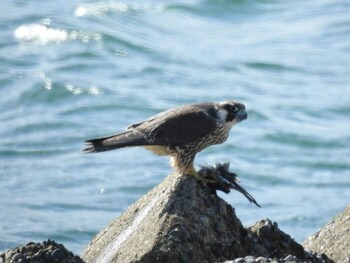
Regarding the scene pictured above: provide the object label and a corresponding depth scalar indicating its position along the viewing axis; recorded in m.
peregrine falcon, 18.19
